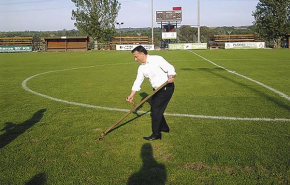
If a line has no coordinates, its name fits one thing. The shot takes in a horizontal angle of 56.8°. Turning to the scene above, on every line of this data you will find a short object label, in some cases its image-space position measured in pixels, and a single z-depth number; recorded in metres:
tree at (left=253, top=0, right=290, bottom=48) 50.26
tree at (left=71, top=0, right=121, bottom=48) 54.59
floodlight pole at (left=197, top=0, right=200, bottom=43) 50.07
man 4.79
